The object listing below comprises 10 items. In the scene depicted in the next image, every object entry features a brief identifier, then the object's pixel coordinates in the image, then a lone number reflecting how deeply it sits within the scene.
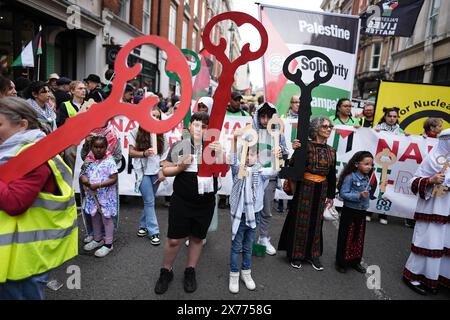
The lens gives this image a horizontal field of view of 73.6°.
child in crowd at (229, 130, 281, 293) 2.81
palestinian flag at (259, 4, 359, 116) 5.16
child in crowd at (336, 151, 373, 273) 3.26
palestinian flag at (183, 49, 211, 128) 3.85
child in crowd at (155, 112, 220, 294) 2.51
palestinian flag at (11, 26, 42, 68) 4.73
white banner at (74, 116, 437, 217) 4.88
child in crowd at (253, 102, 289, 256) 3.10
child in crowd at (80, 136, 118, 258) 3.34
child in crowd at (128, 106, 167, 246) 3.76
